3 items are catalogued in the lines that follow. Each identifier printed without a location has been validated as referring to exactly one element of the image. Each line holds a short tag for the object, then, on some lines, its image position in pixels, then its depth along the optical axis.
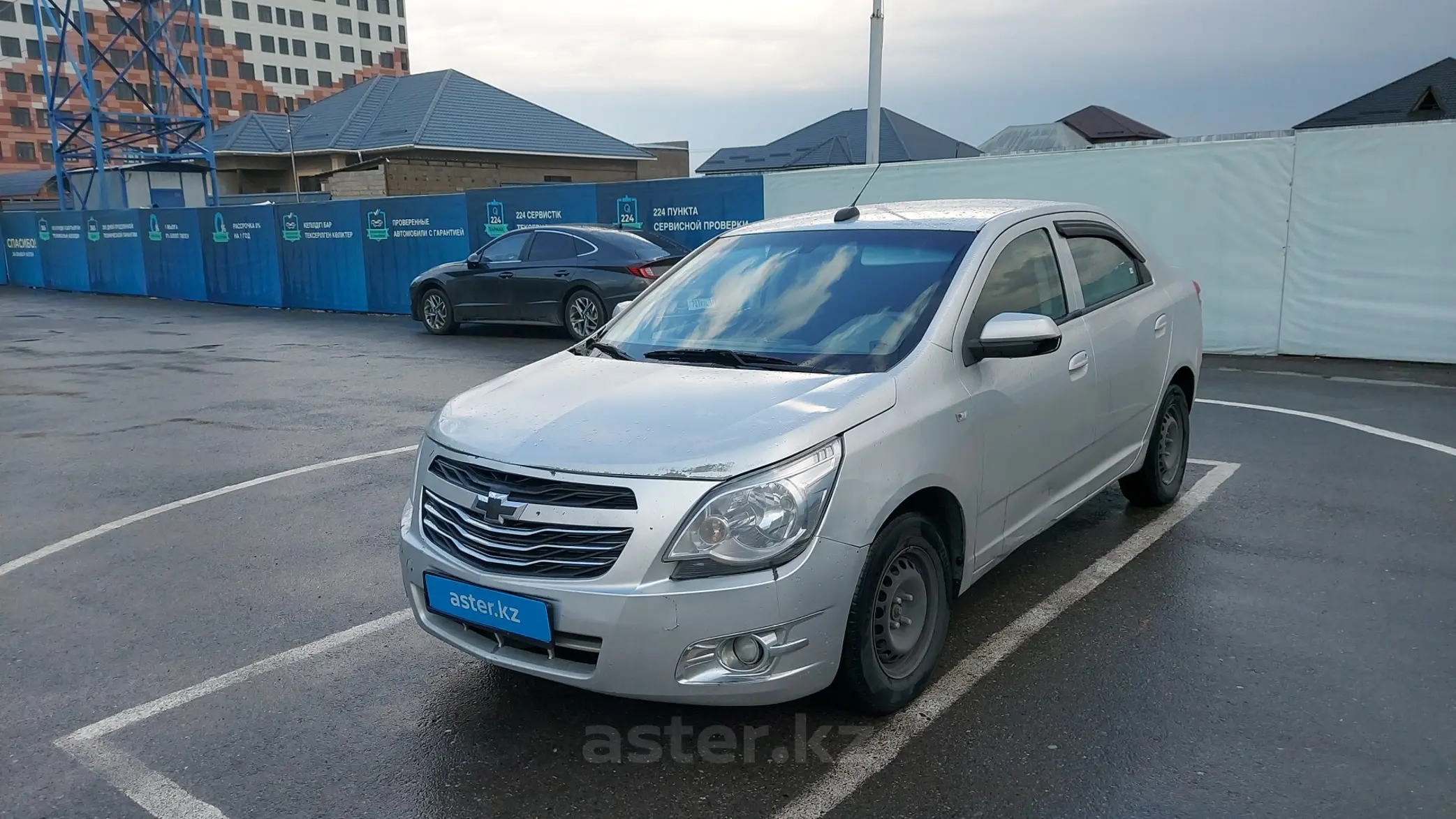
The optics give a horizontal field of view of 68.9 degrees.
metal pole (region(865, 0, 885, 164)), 17.52
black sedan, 13.90
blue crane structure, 35.34
